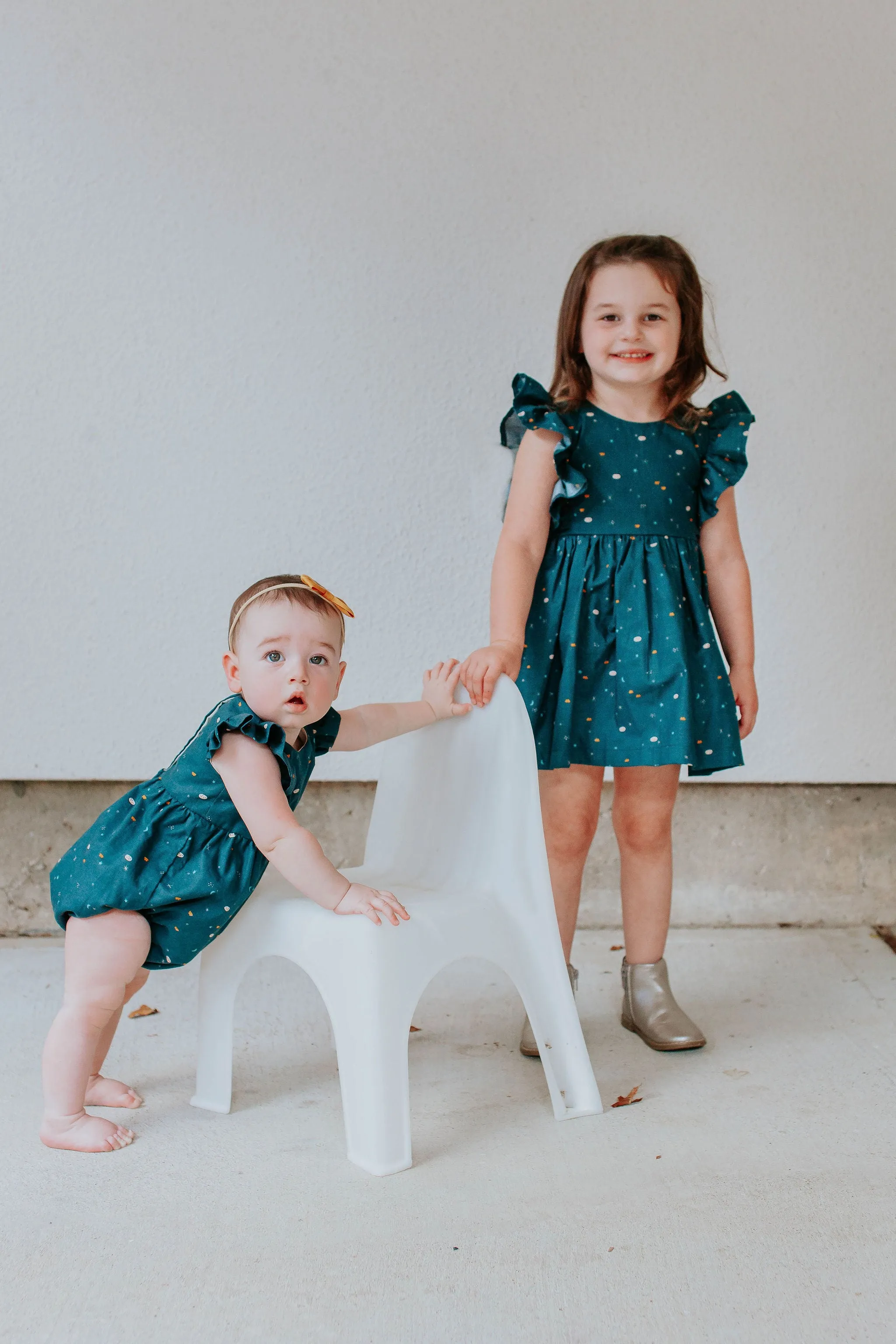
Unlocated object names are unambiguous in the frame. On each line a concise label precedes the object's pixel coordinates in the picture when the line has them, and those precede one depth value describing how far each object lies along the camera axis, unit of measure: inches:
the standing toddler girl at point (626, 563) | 57.3
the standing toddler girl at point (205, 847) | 48.7
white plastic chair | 46.3
